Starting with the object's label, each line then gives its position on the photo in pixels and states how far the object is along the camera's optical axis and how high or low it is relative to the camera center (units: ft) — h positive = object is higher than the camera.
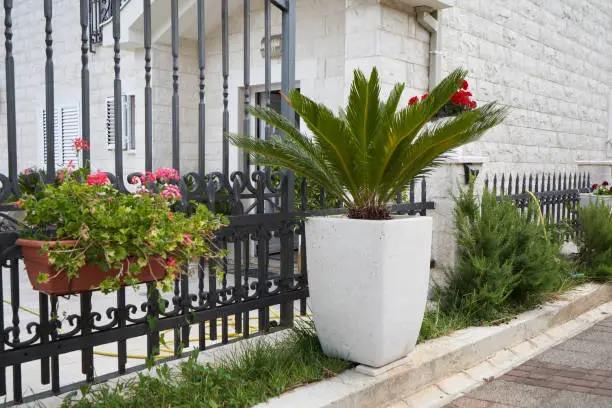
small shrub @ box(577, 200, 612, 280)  19.99 -2.31
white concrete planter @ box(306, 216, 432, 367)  11.01 -2.12
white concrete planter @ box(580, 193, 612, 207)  23.47 -1.05
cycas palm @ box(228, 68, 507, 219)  11.30 +0.56
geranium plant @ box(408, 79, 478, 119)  15.39 +1.67
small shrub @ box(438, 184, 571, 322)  15.02 -2.32
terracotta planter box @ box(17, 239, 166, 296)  8.47 -1.51
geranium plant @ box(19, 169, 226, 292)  8.34 -0.90
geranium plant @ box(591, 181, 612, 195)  24.50 -0.73
